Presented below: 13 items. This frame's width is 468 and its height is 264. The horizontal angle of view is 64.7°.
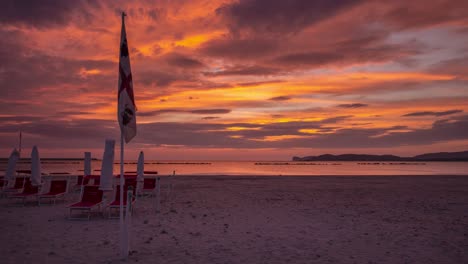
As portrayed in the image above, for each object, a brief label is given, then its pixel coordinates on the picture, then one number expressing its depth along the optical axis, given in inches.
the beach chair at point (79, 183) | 657.6
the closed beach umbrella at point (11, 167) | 597.9
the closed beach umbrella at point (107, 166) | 448.1
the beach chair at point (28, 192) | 491.8
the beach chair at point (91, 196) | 403.3
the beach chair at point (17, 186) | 568.4
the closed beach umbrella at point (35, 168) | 511.0
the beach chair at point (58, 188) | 505.0
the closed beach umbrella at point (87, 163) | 738.2
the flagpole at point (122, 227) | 211.8
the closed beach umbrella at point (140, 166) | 637.9
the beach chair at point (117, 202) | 397.7
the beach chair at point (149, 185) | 554.1
